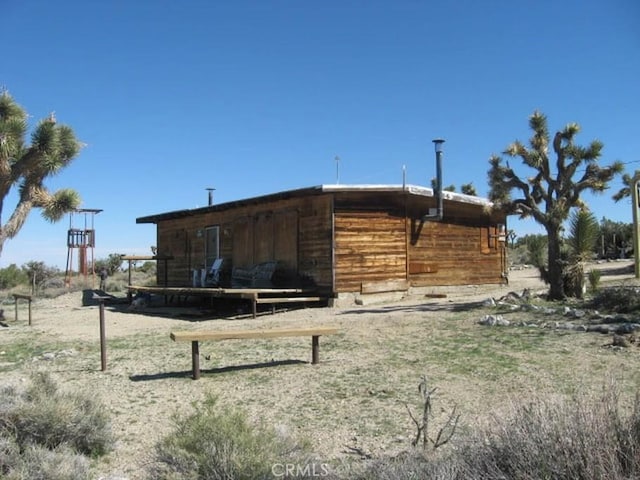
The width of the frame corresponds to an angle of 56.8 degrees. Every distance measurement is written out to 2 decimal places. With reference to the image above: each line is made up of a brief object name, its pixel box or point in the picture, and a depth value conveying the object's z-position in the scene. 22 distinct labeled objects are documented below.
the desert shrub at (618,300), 10.71
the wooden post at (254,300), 14.48
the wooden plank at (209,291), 14.60
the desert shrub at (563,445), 3.12
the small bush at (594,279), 13.98
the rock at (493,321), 10.35
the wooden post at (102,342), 7.74
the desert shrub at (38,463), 3.90
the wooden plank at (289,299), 14.92
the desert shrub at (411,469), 3.34
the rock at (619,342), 7.95
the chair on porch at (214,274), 19.39
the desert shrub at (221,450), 3.73
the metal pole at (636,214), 17.37
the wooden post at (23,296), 14.41
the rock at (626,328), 8.76
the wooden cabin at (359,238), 15.98
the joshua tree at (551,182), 13.26
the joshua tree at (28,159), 15.22
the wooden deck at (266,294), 14.59
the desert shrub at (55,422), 4.50
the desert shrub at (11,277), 32.50
